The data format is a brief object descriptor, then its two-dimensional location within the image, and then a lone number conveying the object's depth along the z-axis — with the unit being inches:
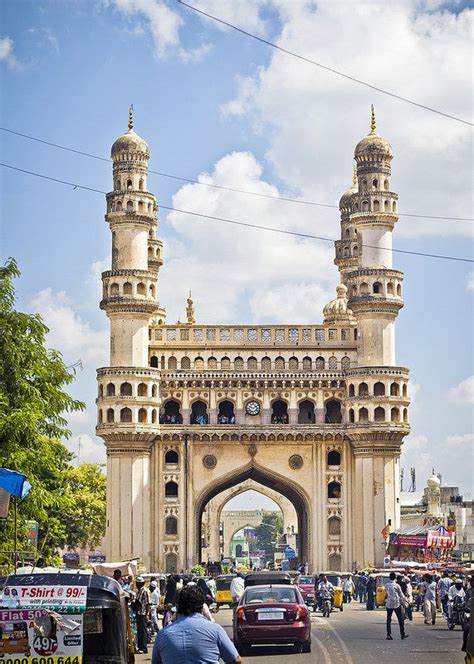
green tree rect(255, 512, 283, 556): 6757.4
